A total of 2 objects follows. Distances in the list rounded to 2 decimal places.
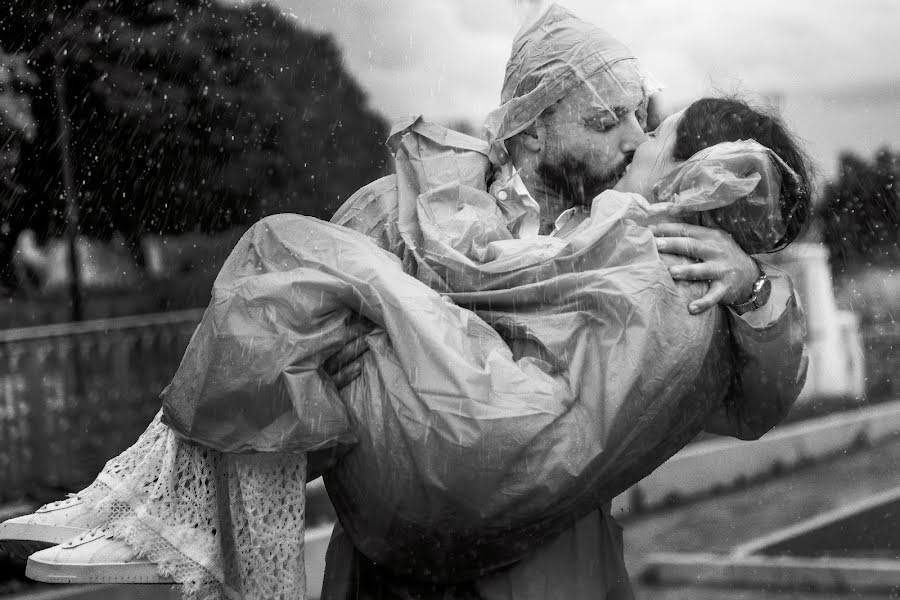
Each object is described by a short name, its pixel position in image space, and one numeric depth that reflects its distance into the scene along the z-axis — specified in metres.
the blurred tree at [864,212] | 9.23
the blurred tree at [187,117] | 5.95
